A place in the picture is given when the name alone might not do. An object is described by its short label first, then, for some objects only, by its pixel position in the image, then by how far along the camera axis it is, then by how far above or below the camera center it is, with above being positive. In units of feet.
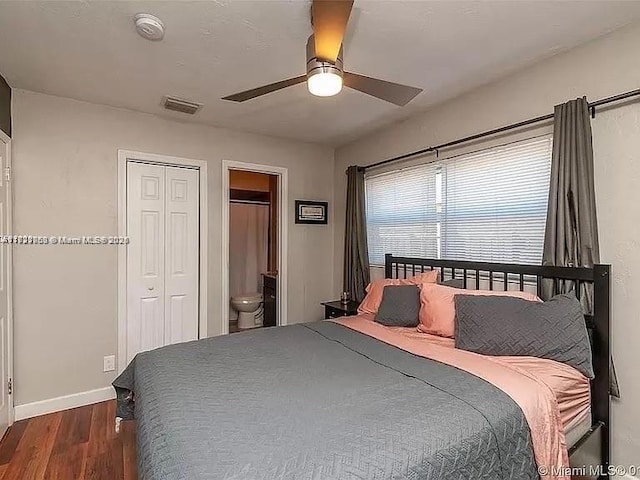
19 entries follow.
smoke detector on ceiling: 6.05 +3.73
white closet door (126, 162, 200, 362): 10.61 -0.42
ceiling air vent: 9.59 +3.76
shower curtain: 18.88 -0.23
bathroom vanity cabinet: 16.79 -2.75
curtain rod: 6.32 +2.52
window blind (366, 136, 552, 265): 7.86 +0.90
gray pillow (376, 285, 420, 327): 8.59 -1.61
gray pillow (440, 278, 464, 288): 8.80 -1.05
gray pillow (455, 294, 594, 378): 6.02 -1.58
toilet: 17.12 -3.20
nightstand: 11.50 -2.20
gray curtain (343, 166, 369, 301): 12.32 +0.00
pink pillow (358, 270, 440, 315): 9.48 -1.29
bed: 3.67 -2.11
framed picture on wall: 13.51 +1.12
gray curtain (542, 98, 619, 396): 6.57 +0.72
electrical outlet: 10.22 -3.42
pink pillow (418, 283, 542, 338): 7.53 -1.42
